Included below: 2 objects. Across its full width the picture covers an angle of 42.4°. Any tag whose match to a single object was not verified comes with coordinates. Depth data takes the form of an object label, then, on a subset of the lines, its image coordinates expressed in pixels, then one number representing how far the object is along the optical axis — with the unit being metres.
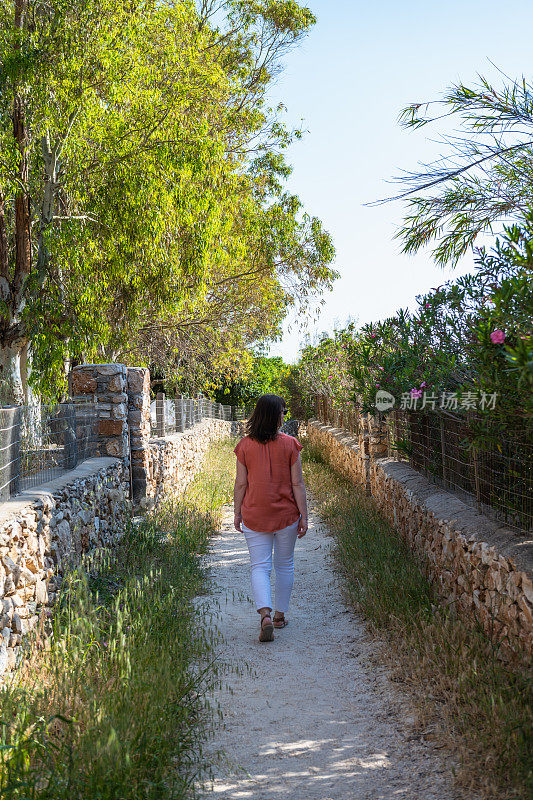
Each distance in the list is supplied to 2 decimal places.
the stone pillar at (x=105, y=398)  8.73
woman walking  5.43
